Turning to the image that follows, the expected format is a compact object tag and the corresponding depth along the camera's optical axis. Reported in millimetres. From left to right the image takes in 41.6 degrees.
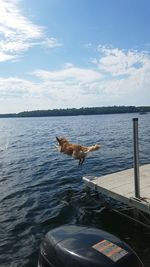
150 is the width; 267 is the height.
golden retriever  6602
